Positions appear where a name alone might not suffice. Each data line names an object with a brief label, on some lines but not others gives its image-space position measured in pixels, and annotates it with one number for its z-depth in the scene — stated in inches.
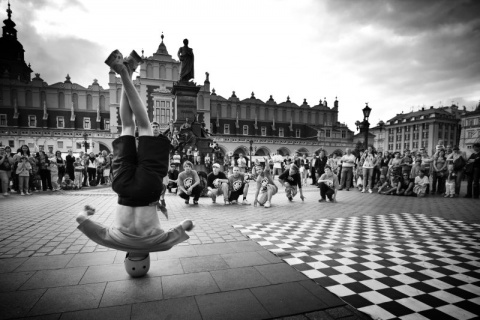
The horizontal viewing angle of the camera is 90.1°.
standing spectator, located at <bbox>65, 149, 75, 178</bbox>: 495.2
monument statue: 645.3
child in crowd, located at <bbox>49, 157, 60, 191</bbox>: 448.5
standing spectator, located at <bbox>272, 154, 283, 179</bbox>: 812.0
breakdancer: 95.4
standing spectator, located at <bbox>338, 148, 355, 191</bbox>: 491.5
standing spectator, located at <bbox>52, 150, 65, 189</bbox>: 465.1
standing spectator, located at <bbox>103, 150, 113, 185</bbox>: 565.4
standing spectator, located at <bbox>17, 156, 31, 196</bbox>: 384.5
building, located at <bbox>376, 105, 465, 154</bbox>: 2331.4
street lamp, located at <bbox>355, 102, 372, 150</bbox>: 570.7
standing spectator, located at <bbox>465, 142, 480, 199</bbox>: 368.8
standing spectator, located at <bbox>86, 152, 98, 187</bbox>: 526.2
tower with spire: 1824.6
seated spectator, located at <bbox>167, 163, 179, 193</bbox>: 395.5
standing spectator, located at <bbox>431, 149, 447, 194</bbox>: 415.7
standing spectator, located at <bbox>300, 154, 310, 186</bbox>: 638.5
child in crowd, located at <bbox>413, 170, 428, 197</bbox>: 402.6
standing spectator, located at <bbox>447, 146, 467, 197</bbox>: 384.2
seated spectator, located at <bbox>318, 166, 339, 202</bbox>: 351.6
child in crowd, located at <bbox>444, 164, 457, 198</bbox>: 390.3
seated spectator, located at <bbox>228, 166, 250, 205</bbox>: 330.6
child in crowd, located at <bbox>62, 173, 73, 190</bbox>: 474.3
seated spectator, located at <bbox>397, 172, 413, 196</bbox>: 421.9
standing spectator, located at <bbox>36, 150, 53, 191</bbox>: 429.1
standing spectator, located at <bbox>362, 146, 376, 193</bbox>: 465.5
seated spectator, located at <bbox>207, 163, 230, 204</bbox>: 325.0
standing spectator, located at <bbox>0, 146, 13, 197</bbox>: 366.4
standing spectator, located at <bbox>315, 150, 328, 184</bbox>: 595.5
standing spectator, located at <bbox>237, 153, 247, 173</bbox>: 602.9
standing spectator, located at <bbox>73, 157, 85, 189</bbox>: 484.7
